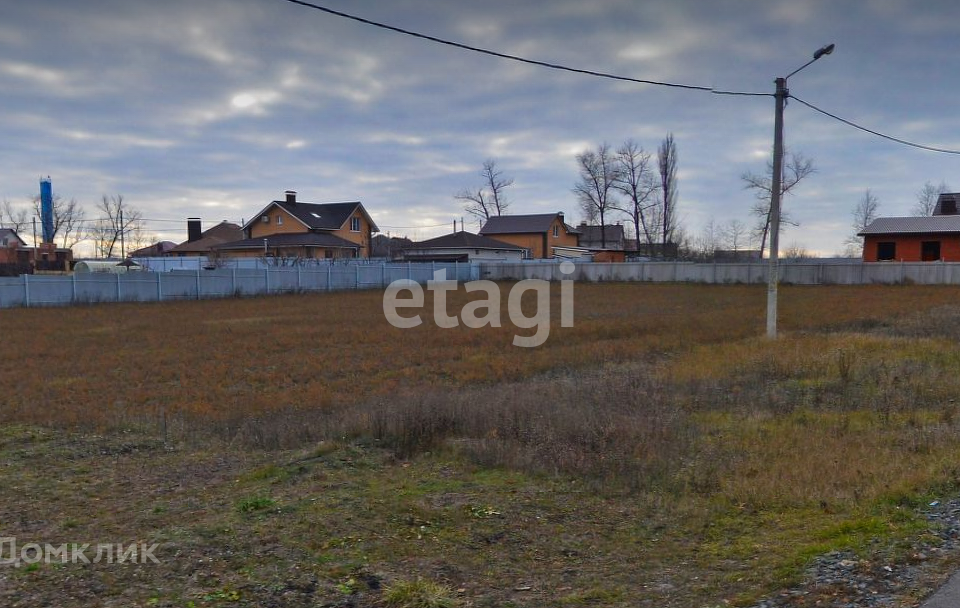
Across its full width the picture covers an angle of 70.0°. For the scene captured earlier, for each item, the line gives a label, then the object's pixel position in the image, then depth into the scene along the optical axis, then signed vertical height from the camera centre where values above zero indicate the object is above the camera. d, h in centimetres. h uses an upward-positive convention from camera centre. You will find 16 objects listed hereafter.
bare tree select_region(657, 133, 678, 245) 6806 +1006
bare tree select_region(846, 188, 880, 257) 8468 +736
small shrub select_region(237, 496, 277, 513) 519 -174
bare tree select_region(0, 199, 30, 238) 8162 +616
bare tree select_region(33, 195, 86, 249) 7825 +642
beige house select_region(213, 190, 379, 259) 5353 +392
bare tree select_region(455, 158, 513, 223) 7881 +908
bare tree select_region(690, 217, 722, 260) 7469 +284
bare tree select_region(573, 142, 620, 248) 7069 +990
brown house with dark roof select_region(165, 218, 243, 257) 6888 +439
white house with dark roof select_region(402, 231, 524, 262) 5916 +247
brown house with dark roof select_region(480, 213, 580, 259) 6919 +472
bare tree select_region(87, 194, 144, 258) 8500 +538
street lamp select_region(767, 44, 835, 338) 1619 +175
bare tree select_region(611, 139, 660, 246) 6919 +749
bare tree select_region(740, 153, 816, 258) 6531 +530
